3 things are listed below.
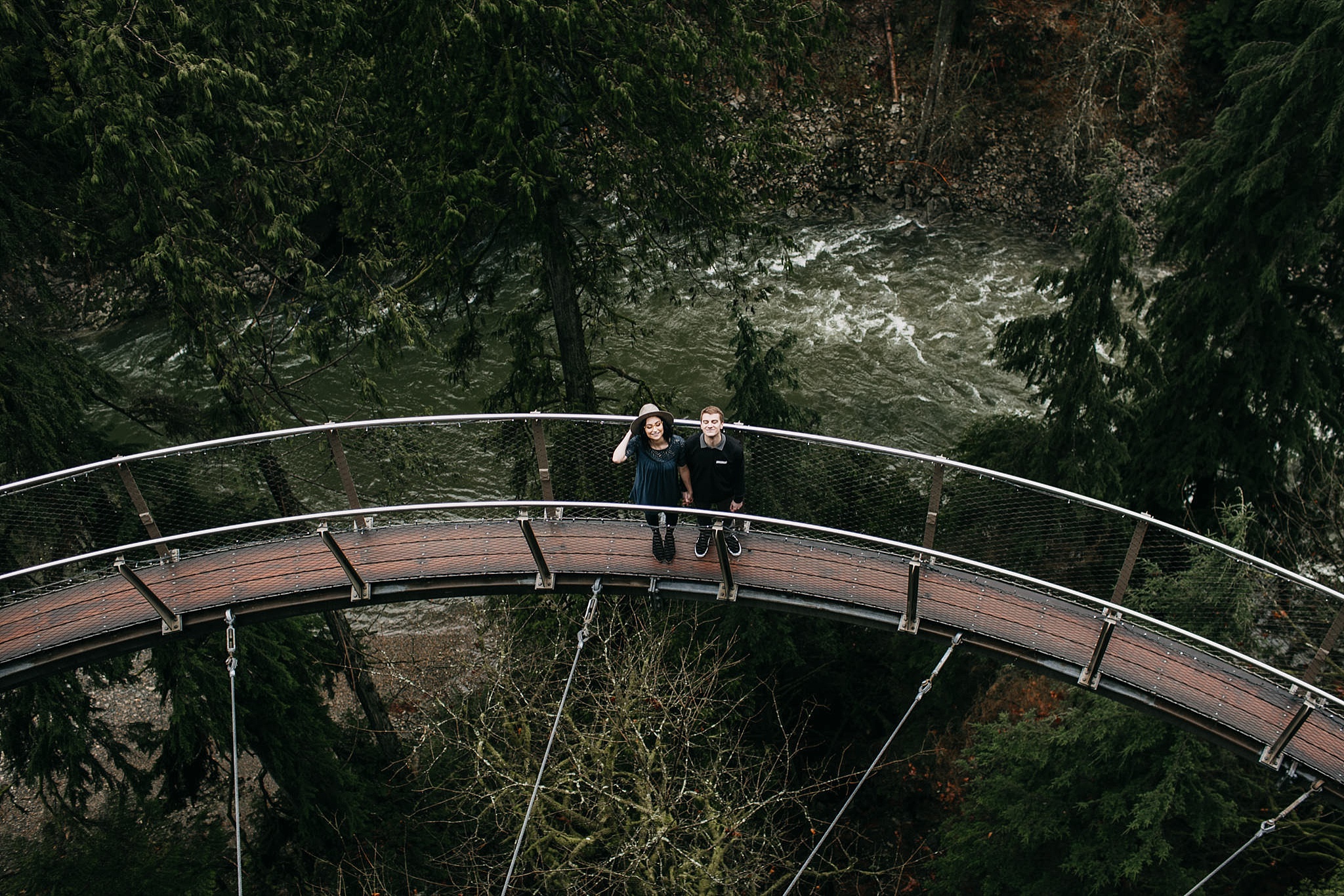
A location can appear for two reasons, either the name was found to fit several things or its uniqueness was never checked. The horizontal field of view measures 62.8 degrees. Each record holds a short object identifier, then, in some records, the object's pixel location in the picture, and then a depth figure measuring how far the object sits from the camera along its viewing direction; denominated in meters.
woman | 7.91
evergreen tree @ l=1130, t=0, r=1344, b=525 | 12.32
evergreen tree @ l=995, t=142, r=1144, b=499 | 12.45
